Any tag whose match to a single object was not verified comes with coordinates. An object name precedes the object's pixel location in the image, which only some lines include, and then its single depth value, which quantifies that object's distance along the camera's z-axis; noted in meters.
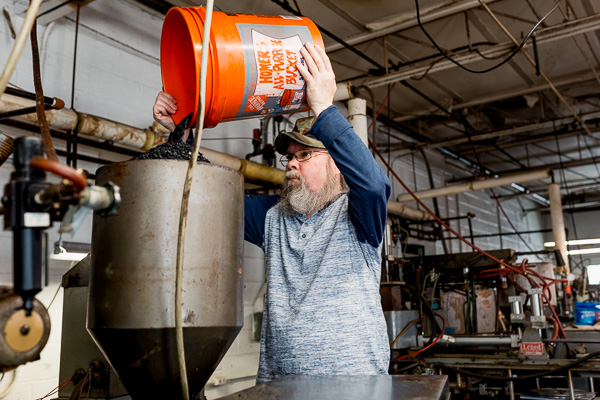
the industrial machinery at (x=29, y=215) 0.56
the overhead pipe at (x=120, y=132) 2.45
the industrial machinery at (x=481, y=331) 3.04
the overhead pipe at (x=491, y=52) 3.45
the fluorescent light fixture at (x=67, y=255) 2.12
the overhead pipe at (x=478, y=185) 5.69
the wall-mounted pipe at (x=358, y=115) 3.29
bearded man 1.24
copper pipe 0.53
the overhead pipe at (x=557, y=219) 6.45
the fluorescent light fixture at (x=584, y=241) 9.38
